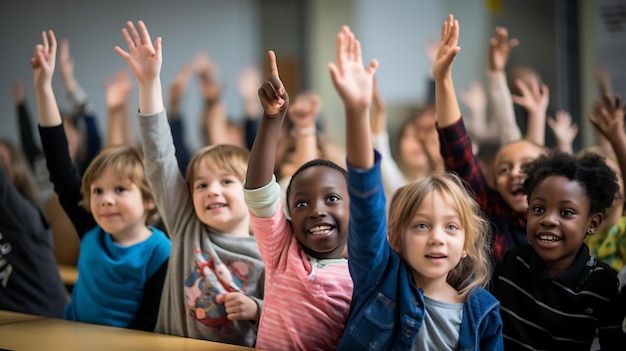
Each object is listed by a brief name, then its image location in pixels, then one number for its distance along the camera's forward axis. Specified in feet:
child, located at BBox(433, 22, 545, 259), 7.41
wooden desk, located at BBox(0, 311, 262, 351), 6.99
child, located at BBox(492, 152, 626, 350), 6.50
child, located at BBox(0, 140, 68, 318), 10.17
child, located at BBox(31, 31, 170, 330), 8.46
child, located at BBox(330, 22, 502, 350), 5.65
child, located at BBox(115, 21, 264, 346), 7.80
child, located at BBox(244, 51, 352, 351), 6.63
